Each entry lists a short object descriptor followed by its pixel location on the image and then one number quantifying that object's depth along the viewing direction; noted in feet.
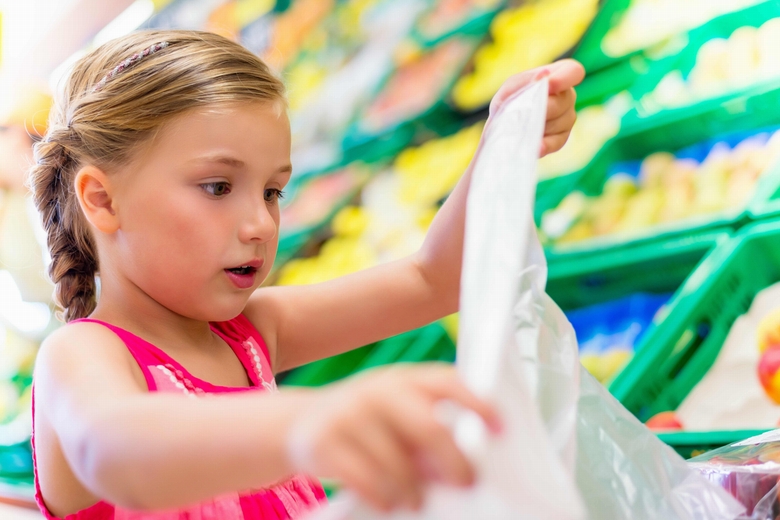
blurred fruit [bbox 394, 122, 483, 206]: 7.25
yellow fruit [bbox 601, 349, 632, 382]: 5.86
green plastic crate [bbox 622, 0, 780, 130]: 5.30
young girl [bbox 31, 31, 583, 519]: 1.79
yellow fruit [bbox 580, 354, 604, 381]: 6.03
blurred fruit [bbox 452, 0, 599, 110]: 6.54
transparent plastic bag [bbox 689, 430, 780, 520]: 2.67
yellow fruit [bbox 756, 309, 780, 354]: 4.97
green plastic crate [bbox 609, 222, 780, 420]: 5.19
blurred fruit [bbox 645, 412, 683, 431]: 5.25
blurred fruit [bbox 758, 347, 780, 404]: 4.85
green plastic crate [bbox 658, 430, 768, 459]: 4.92
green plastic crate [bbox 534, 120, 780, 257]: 5.32
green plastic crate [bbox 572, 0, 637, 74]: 6.30
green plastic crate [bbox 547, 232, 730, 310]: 5.49
